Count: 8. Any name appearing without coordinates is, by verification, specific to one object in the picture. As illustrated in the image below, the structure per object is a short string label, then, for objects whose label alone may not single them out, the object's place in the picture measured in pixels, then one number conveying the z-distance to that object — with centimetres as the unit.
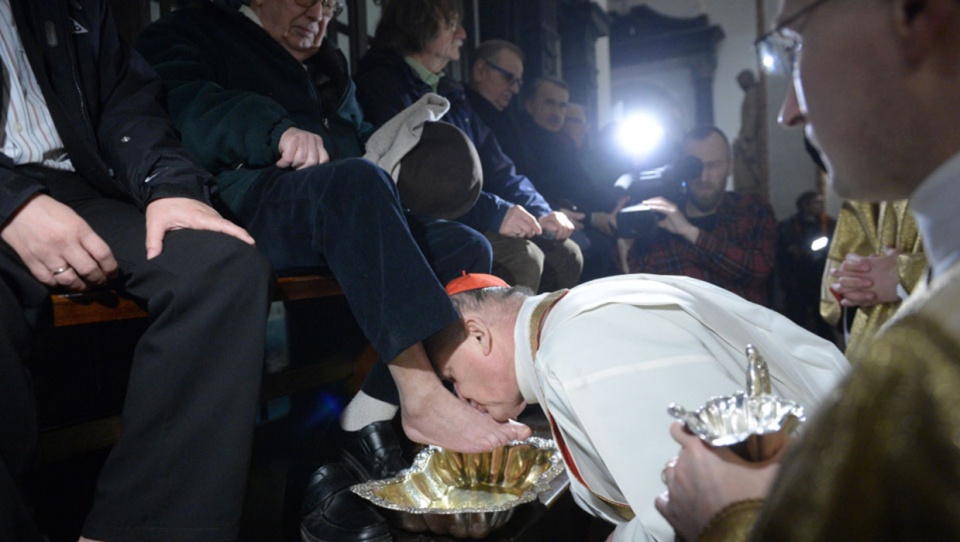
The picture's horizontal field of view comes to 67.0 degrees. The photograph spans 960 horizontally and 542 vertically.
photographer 367
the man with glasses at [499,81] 388
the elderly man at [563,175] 409
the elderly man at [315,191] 178
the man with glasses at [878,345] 48
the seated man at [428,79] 282
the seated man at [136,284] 136
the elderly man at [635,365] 120
